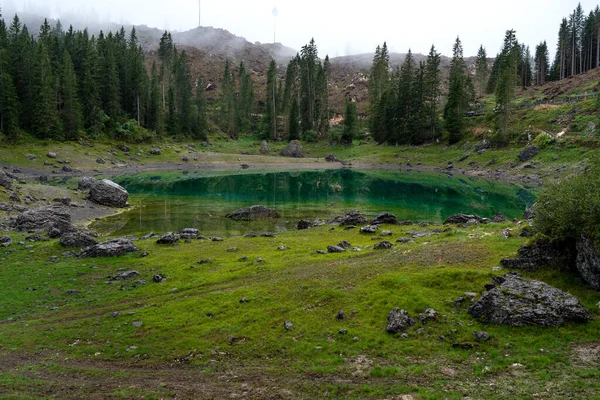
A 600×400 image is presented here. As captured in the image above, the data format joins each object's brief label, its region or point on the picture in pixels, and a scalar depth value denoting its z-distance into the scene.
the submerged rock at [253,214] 54.50
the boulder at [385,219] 46.19
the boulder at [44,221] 41.80
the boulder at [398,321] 19.80
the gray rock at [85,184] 67.81
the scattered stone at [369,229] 40.76
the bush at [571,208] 21.20
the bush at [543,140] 99.44
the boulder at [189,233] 41.24
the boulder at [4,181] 55.48
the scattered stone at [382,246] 33.26
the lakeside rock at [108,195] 60.72
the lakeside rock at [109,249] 33.84
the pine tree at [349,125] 146.38
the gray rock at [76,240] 36.00
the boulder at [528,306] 19.03
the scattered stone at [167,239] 38.47
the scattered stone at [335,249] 33.19
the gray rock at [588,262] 20.86
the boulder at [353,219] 47.31
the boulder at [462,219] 44.19
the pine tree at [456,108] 125.19
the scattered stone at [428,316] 20.22
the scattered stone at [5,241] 35.58
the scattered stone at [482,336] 18.47
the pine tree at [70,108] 112.12
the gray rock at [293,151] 142.88
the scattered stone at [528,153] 100.50
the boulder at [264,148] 144.88
